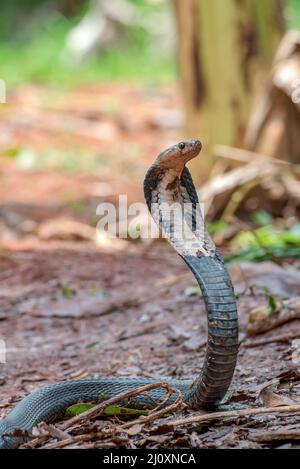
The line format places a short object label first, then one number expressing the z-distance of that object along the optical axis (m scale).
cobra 5.72
